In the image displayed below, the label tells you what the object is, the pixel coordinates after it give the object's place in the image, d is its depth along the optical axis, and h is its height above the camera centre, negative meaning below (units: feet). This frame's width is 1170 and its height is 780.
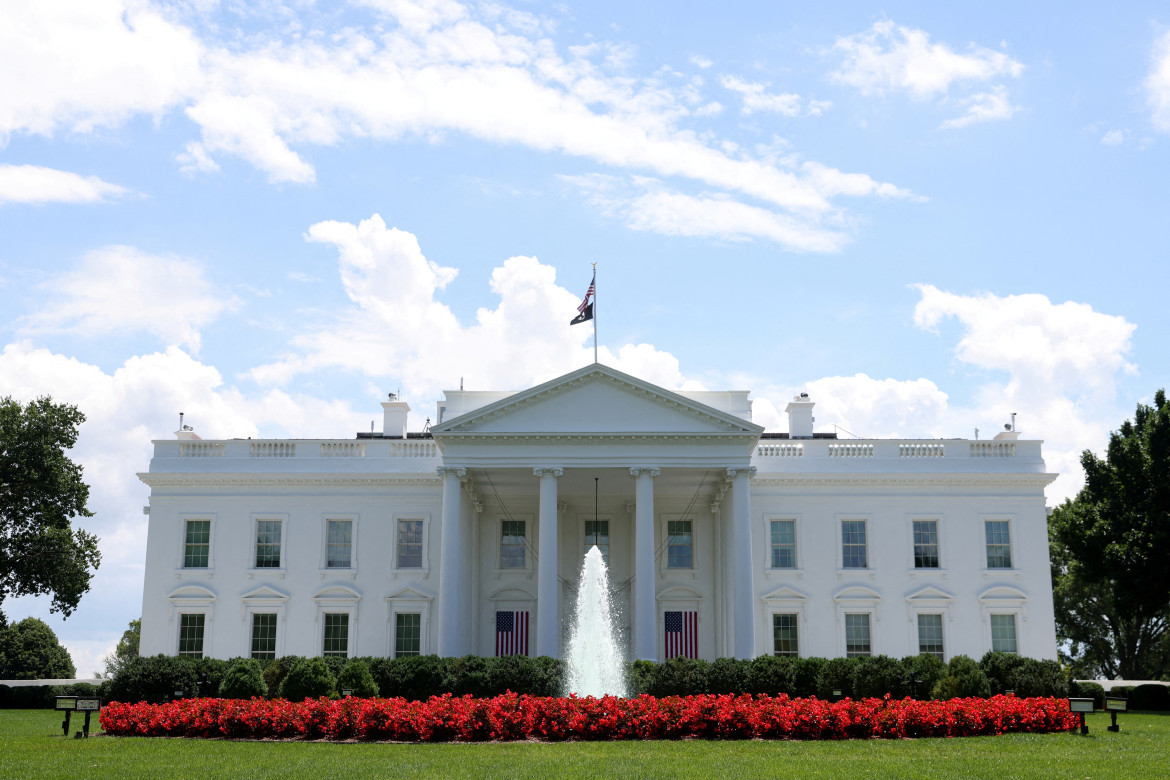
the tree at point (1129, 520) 114.83 +10.24
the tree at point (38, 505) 130.62 +12.61
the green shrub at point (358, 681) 84.58 -5.55
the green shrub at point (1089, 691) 100.48 -7.30
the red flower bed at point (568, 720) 68.28 -6.88
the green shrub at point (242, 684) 84.38 -5.80
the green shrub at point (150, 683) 88.58 -6.03
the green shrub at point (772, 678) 94.63 -5.70
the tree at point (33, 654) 189.88 -8.20
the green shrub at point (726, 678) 93.09 -5.65
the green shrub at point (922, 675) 91.56 -5.25
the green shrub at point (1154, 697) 107.14 -8.10
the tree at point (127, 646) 225.76 -7.85
